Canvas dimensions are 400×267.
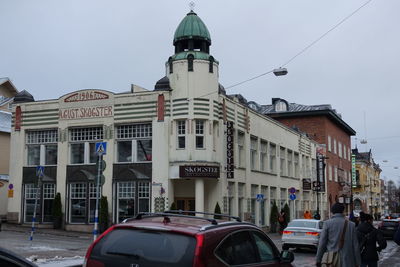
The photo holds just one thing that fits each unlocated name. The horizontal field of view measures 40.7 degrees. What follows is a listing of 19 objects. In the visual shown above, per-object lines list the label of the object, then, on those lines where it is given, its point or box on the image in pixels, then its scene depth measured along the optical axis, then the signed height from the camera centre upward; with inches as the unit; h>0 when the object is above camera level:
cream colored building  1085.8 +113.8
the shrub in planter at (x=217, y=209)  1092.5 -22.0
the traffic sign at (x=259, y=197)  1253.7 +2.1
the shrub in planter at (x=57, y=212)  1153.4 -28.2
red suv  216.8 -19.2
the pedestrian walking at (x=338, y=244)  323.0 -27.8
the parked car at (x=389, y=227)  1259.2 -69.3
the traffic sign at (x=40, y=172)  873.6 +43.4
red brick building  2178.9 +291.0
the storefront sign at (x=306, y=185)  1759.4 +41.3
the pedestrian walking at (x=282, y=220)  1252.6 -51.4
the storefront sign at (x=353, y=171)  2739.2 +135.9
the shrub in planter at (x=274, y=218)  1398.9 -52.2
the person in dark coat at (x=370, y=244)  412.5 -35.7
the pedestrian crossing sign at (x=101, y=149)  690.2 +63.7
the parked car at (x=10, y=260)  128.7 -14.7
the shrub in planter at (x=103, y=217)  1107.9 -37.8
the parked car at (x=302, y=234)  841.5 -57.1
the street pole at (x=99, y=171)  659.0 +33.2
